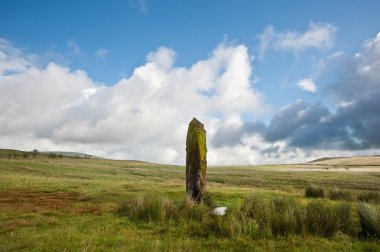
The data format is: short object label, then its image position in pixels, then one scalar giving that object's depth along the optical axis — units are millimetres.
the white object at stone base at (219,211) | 16588
